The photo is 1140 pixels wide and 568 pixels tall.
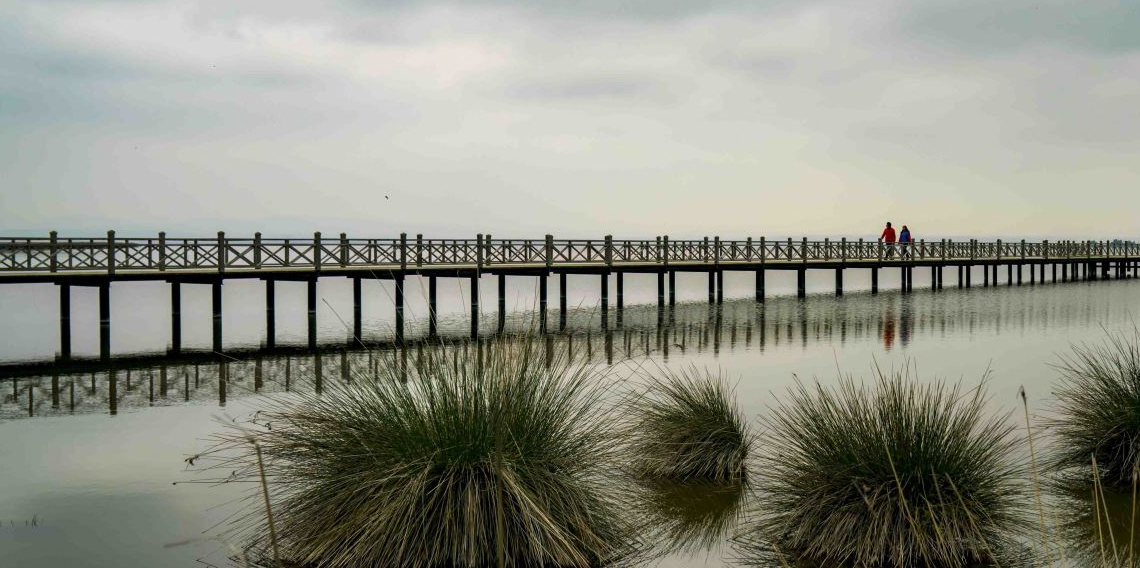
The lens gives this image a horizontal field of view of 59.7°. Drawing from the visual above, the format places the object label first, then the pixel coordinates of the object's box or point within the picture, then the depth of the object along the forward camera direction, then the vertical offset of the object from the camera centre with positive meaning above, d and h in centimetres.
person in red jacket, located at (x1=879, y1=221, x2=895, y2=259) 4939 +118
